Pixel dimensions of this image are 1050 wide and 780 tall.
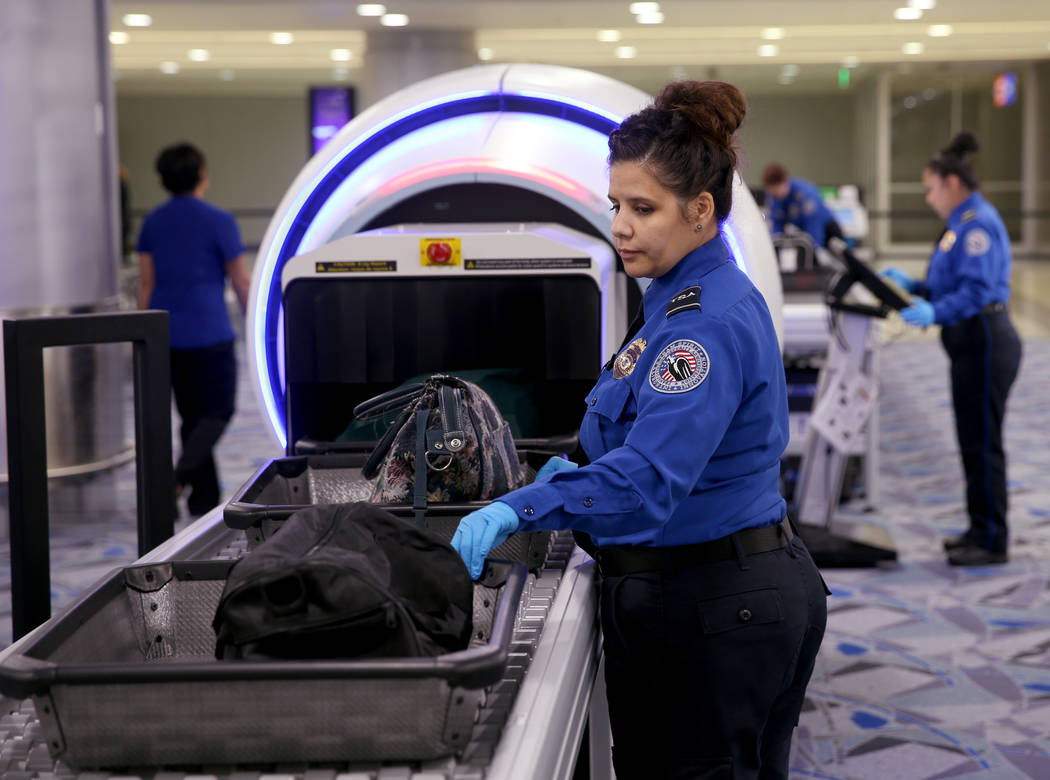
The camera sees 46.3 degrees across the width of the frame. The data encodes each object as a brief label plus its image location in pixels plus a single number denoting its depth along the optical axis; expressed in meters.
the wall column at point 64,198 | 5.37
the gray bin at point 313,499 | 1.90
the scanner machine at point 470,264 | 2.43
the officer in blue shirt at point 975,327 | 4.78
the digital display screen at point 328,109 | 13.05
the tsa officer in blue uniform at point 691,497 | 1.60
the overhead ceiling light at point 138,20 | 13.11
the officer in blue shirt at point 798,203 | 8.90
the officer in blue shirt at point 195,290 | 5.45
